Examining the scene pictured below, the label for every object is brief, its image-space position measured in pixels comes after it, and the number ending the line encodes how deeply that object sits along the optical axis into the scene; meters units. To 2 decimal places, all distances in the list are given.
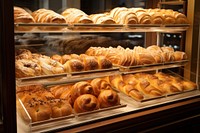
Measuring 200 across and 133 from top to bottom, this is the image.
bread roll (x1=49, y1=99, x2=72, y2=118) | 1.51
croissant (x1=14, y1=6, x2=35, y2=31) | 1.45
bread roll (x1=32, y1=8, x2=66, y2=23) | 1.59
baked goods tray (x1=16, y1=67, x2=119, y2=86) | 1.42
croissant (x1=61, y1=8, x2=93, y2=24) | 1.71
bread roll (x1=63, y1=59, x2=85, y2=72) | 1.65
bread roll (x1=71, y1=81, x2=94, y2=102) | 1.71
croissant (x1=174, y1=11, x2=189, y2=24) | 2.22
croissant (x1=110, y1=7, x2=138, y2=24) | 1.90
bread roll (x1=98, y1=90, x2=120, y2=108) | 1.69
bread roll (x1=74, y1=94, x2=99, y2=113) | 1.60
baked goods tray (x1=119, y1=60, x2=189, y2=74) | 1.86
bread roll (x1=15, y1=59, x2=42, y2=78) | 1.44
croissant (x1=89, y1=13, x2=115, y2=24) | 1.82
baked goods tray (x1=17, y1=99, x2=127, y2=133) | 1.40
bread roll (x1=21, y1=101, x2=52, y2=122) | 1.43
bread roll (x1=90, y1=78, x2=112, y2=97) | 1.82
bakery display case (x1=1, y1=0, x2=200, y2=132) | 1.46
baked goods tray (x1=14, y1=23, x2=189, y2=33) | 1.53
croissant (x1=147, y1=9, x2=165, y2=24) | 2.07
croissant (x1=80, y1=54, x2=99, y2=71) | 1.72
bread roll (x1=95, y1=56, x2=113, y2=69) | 1.77
